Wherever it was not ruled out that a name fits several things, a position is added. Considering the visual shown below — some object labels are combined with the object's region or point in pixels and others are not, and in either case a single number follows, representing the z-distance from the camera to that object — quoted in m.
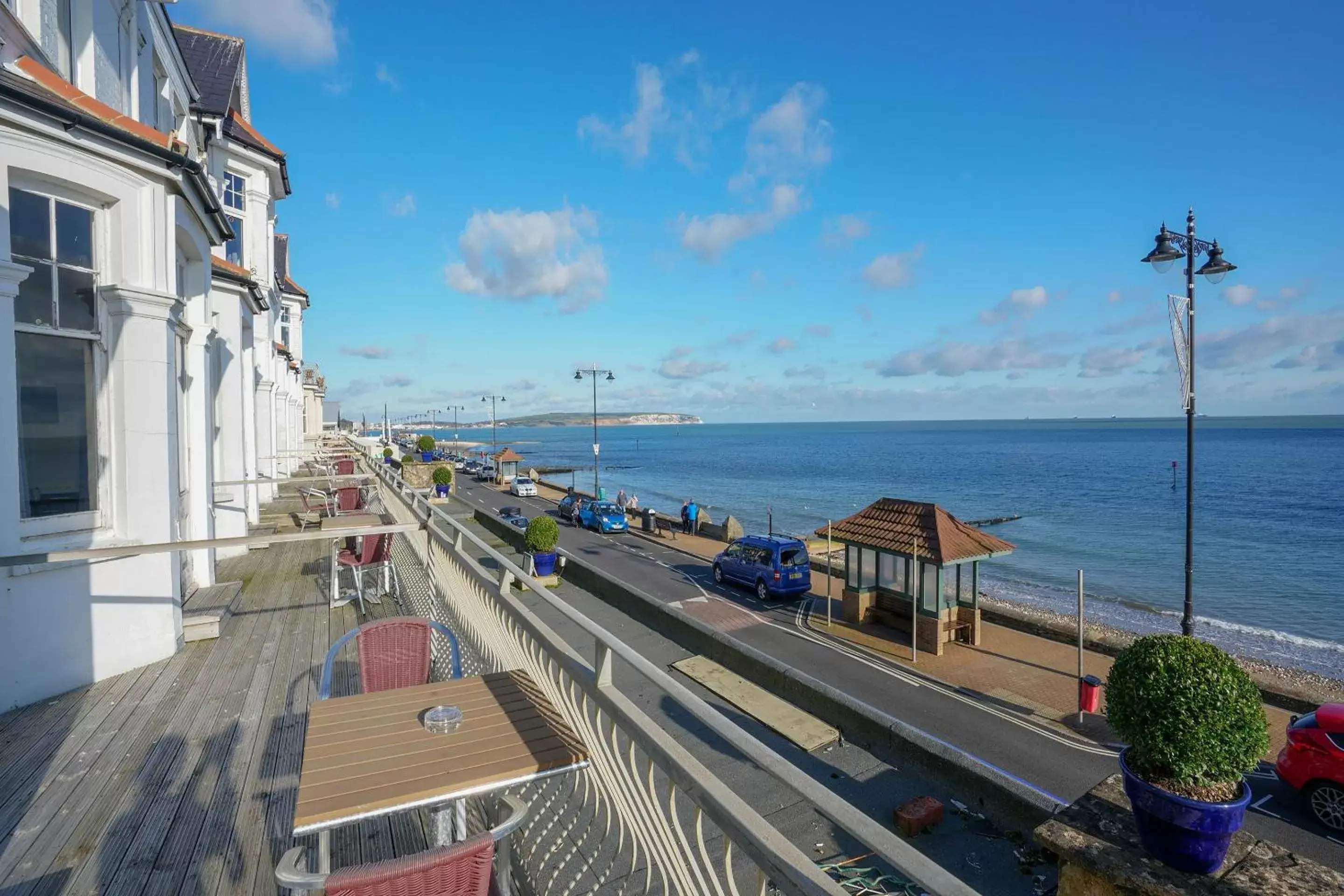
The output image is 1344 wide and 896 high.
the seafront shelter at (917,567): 16.48
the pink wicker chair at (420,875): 1.61
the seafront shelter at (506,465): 55.75
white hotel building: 4.66
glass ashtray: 2.73
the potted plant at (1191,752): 2.63
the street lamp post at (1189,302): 11.80
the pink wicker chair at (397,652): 3.94
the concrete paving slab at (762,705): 10.22
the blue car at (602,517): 33.41
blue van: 20.70
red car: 8.88
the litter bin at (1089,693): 12.32
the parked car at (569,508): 36.69
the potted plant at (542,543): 19.62
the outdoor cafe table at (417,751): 2.22
